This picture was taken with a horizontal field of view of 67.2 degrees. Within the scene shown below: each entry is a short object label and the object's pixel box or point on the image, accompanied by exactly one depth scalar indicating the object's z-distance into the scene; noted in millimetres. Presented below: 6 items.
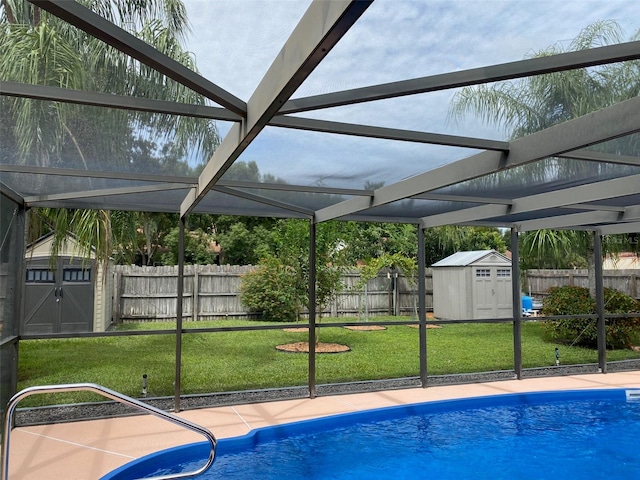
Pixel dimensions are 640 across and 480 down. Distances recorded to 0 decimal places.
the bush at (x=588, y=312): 9914
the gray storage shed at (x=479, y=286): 13250
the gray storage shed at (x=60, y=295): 9516
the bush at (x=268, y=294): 12086
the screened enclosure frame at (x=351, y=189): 2025
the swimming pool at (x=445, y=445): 4488
